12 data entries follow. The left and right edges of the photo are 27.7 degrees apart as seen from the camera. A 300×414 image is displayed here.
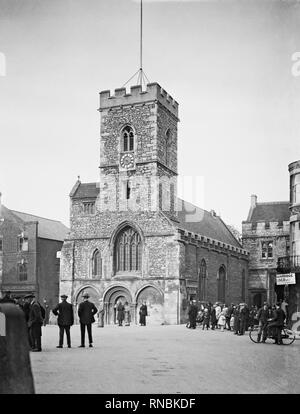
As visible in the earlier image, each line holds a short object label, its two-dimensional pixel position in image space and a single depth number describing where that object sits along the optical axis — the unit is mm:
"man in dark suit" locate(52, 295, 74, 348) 18594
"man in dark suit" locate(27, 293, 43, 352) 17891
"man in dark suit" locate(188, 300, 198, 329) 34531
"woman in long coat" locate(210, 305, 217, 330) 33875
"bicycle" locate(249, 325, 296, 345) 22377
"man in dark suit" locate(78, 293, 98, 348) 19078
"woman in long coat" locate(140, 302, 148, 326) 40438
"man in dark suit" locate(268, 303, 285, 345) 21888
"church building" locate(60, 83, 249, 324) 43000
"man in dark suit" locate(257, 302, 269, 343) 22625
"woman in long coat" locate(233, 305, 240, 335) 28719
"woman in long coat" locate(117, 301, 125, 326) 40819
